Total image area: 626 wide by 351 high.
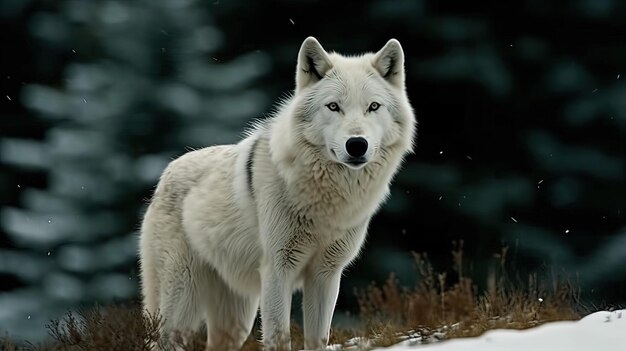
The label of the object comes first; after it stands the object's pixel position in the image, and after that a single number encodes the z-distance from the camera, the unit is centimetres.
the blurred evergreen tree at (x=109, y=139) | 2558
